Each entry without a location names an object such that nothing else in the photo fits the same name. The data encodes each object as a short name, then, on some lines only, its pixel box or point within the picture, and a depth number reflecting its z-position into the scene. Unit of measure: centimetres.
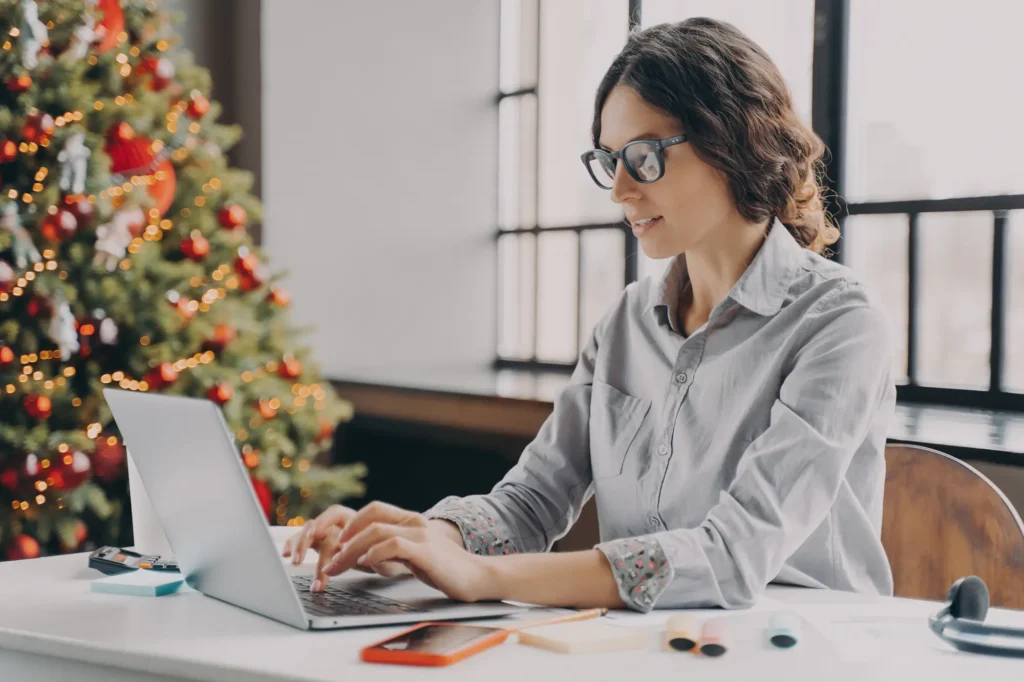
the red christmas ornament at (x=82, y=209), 248
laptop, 84
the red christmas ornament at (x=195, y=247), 272
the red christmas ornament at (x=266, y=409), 280
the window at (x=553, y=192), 377
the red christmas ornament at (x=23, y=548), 240
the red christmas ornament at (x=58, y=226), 243
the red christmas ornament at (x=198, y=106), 287
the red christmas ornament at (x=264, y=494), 269
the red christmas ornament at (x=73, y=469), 241
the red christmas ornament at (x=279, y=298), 295
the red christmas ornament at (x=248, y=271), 284
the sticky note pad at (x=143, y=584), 104
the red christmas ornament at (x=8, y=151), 243
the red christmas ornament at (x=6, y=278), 235
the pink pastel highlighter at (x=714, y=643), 83
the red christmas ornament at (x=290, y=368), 291
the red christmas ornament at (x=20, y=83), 246
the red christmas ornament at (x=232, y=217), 285
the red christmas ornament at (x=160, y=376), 257
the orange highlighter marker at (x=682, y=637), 84
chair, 122
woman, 102
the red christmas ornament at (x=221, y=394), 265
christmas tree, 243
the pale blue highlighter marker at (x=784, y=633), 85
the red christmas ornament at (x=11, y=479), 238
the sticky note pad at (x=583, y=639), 84
